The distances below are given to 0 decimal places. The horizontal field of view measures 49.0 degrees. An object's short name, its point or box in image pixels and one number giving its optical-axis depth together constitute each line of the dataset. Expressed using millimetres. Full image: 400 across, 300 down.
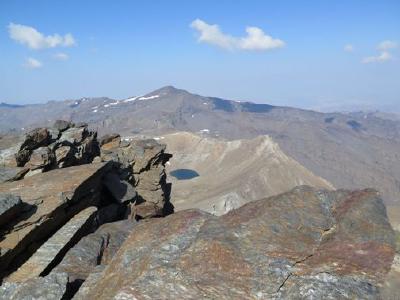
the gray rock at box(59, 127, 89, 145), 33366
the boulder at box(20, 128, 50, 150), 28475
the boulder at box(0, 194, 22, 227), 16703
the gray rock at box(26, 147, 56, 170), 26344
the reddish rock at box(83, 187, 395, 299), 10648
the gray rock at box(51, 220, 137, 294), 14141
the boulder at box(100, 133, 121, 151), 45094
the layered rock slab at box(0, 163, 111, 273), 16859
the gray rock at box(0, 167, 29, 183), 23219
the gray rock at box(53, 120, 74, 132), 37500
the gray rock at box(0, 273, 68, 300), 11977
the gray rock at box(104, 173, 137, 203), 27469
